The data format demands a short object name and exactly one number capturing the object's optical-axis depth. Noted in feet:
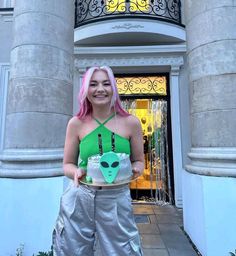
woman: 5.26
